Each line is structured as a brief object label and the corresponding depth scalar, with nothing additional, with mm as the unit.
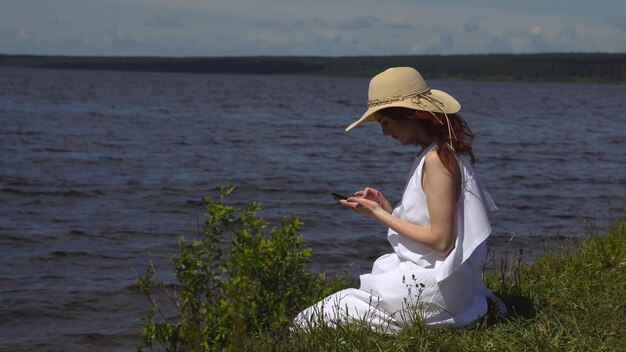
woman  4863
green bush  6027
